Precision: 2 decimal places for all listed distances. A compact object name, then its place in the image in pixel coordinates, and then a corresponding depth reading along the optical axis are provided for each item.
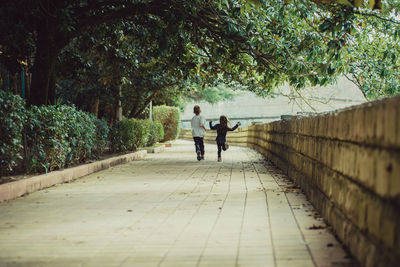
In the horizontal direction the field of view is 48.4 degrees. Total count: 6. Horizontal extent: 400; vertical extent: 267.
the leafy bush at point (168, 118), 32.94
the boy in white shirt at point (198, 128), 15.93
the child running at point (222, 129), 15.68
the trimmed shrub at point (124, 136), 16.73
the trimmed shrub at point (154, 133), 23.19
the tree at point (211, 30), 10.41
